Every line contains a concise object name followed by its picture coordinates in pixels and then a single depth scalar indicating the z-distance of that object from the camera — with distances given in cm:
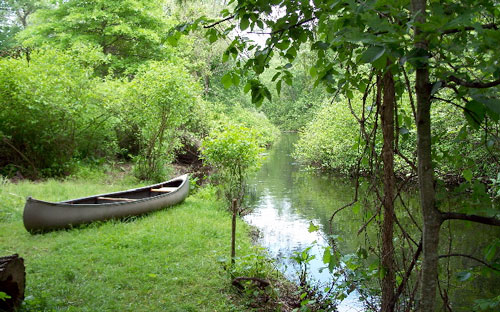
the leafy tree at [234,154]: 890
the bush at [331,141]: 1473
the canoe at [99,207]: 636
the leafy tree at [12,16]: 2495
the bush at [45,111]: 1018
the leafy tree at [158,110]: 1083
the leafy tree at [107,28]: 1585
